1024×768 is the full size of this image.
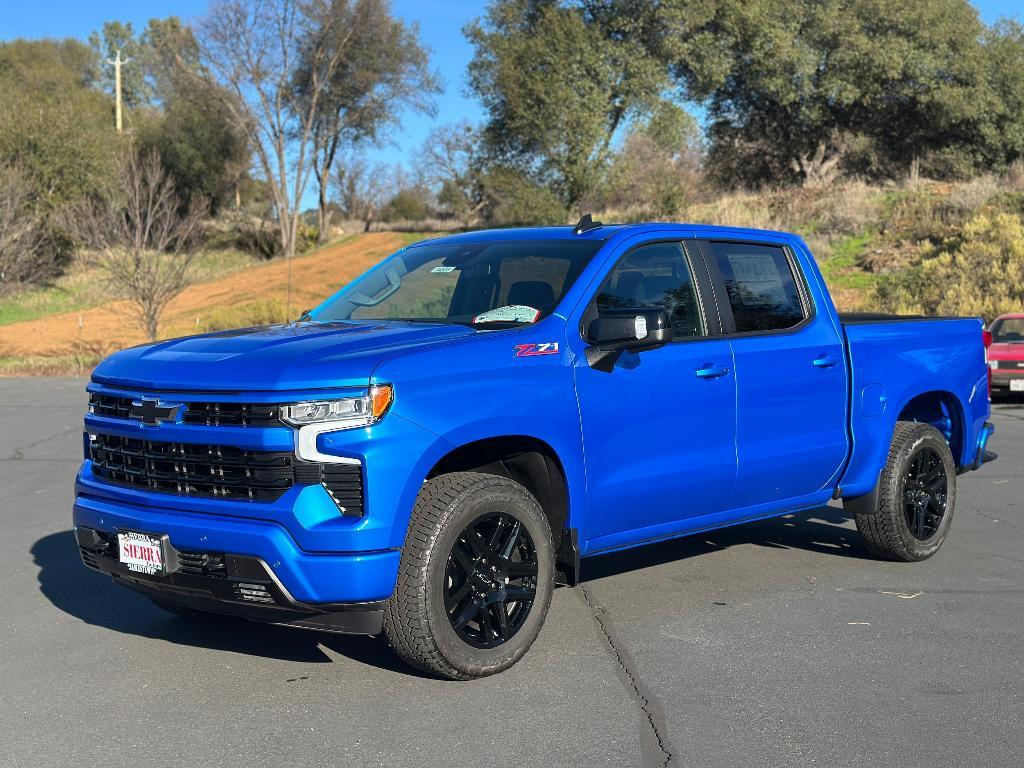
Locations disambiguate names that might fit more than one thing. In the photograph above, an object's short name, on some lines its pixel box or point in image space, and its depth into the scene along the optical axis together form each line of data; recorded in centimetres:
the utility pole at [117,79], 6852
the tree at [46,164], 4334
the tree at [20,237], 3716
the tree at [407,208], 7162
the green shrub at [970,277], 2444
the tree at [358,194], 7275
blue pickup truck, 451
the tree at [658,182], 3569
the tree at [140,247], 2611
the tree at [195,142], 5584
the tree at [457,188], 6234
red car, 1748
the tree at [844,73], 3759
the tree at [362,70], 5247
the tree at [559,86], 3684
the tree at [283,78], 5150
